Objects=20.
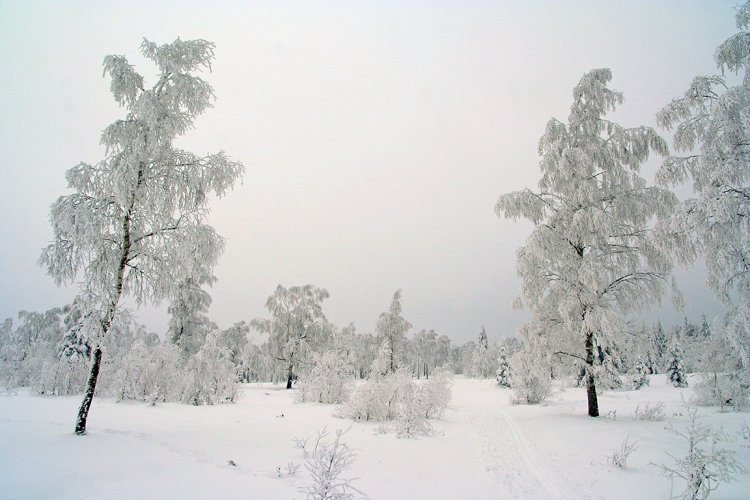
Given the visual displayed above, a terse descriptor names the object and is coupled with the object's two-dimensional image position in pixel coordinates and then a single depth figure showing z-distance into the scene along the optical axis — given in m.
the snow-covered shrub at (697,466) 5.21
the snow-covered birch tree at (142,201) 8.30
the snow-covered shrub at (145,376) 16.98
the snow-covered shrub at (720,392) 13.28
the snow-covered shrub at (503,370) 40.35
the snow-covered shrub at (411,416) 10.74
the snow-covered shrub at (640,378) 30.92
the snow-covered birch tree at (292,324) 31.31
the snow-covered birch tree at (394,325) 41.59
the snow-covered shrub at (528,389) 19.23
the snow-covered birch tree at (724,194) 8.05
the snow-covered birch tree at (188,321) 25.59
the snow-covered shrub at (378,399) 13.28
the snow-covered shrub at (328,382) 19.12
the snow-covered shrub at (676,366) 35.72
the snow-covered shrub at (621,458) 7.45
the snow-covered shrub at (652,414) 12.06
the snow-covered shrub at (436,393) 13.20
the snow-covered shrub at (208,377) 17.84
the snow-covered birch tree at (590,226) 12.22
